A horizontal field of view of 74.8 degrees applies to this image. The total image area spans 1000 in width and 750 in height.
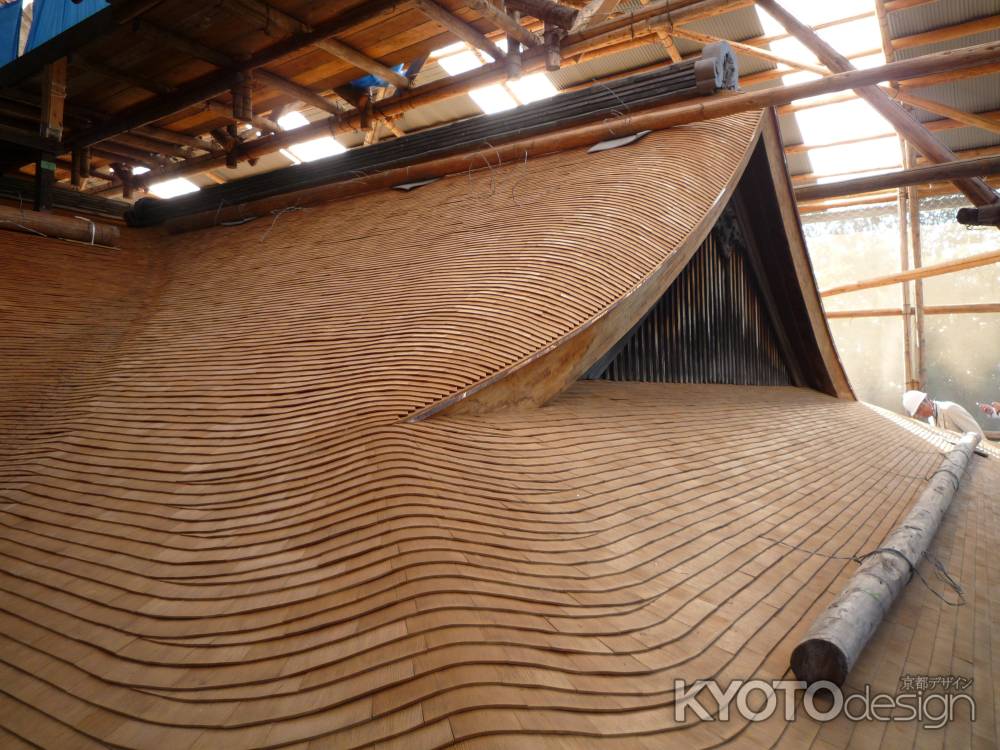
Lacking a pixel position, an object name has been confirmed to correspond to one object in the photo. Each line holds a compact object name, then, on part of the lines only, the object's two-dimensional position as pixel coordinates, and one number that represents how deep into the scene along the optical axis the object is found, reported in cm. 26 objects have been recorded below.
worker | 690
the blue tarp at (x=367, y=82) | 597
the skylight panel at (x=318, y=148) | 1300
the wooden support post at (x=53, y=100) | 446
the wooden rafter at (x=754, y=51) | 769
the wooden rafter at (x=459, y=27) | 416
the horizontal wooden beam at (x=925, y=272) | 743
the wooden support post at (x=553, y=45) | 484
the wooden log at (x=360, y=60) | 456
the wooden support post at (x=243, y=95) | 476
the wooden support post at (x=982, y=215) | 423
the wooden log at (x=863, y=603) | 129
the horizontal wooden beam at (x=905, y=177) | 446
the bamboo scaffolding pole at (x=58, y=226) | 402
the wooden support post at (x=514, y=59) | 485
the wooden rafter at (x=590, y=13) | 488
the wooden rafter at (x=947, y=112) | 641
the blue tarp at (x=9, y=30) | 536
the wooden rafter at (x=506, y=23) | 414
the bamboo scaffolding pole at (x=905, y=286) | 959
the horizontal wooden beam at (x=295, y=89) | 512
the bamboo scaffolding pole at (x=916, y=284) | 966
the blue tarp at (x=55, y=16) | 464
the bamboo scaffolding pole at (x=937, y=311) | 992
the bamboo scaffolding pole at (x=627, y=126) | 340
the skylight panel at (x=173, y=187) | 1451
